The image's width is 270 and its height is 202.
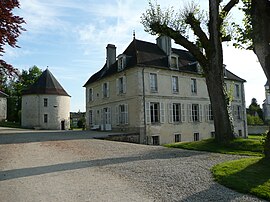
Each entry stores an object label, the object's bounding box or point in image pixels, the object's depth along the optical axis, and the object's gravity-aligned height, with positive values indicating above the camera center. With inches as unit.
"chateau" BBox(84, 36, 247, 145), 779.4 +82.8
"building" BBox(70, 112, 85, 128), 1994.7 +63.6
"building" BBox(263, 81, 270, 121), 1882.4 +83.9
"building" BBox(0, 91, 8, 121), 1604.3 +106.9
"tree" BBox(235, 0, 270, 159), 271.7 +87.7
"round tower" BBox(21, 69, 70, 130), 1316.4 +86.6
